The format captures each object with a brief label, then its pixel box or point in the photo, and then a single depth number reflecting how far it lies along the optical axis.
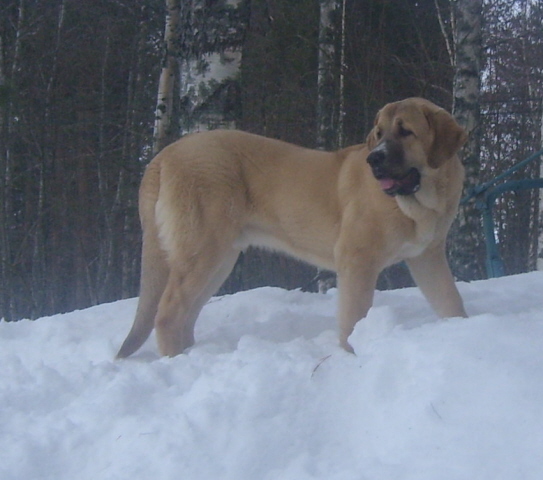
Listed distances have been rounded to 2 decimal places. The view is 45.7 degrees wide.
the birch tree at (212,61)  5.98
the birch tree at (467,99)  7.95
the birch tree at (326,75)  10.79
